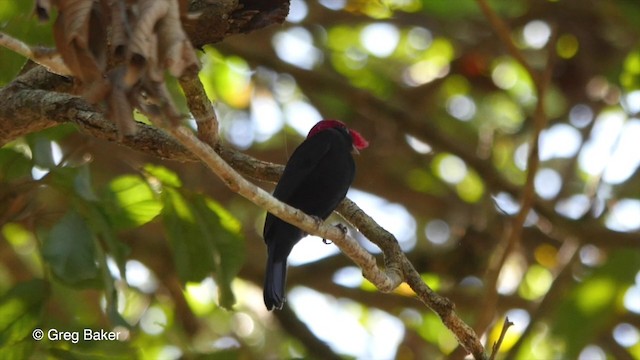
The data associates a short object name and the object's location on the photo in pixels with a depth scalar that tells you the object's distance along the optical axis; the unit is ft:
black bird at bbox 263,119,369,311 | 24.34
